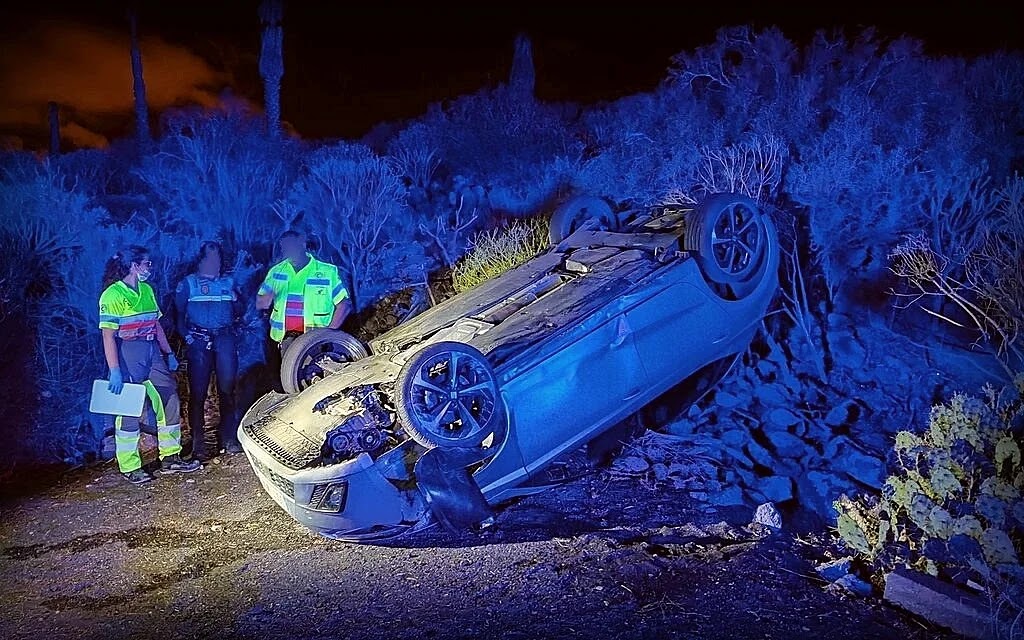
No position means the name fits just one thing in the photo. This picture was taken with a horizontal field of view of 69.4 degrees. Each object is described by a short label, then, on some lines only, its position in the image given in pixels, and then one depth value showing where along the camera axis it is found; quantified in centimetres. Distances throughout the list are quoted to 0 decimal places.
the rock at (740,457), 565
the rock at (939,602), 346
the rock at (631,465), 566
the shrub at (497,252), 935
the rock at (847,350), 674
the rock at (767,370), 664
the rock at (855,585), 393
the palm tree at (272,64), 1623
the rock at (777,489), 514
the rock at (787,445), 577
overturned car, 439
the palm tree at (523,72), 1702
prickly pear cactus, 369
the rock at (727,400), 629
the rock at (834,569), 413
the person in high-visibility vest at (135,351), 598
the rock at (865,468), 512
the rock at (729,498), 506
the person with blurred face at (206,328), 645
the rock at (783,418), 605
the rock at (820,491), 498
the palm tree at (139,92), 1705
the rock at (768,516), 473
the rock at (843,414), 609
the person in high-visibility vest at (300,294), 663
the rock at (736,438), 588
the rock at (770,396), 634
